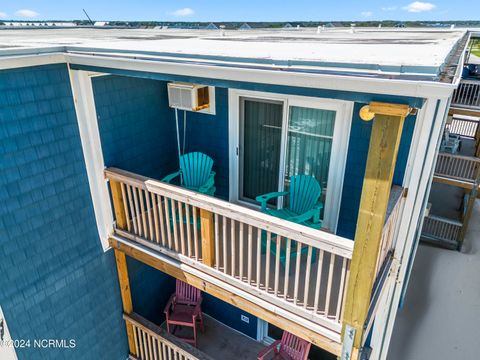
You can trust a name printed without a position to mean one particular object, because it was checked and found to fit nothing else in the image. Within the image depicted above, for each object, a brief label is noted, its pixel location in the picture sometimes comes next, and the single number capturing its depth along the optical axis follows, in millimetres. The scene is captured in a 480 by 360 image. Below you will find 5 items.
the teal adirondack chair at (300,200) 3932
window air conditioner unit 4383
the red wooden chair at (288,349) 4926
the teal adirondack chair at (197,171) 4832
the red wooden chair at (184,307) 5705
